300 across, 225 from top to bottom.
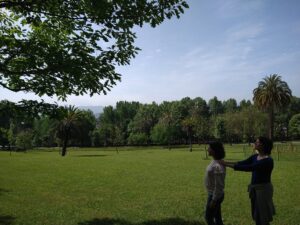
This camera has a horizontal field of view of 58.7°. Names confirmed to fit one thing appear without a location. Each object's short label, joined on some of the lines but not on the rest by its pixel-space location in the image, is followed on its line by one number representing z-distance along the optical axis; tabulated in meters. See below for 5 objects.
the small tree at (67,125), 53.82
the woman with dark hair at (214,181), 5.60
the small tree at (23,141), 62.98
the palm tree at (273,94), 49.14
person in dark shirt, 5.23
